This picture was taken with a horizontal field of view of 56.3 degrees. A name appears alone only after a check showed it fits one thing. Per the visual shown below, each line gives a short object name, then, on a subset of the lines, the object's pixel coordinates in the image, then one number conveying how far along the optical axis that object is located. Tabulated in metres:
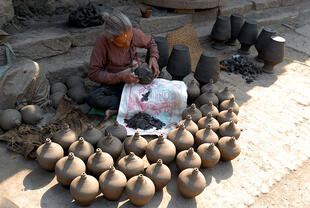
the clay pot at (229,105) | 3.65
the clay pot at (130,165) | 2.70
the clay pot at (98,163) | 2.68
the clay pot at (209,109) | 3.53
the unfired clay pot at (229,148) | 3.03
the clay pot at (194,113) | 3.43
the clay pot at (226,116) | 3.45
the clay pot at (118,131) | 3.12
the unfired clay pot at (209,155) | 2.91
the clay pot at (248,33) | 5.46
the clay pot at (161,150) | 2.86
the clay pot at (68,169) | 2.59
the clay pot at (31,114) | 3.40
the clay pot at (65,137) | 2.94
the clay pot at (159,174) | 2.64
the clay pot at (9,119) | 3.29
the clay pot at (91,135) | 3.01
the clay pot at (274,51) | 4.86
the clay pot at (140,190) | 2.48
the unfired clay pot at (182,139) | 3.03
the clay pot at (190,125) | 3.23
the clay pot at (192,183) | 2.59
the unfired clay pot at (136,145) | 2.96
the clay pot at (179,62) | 4.13
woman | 3.51
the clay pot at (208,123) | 3.32
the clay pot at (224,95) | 3.84
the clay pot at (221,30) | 5.53
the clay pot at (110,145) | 2.88
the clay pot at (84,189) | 2.46
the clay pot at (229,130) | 3.25
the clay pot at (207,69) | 4.05
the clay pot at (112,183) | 2.52
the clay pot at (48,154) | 2.74
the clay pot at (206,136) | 3.11
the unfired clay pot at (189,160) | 2.80
